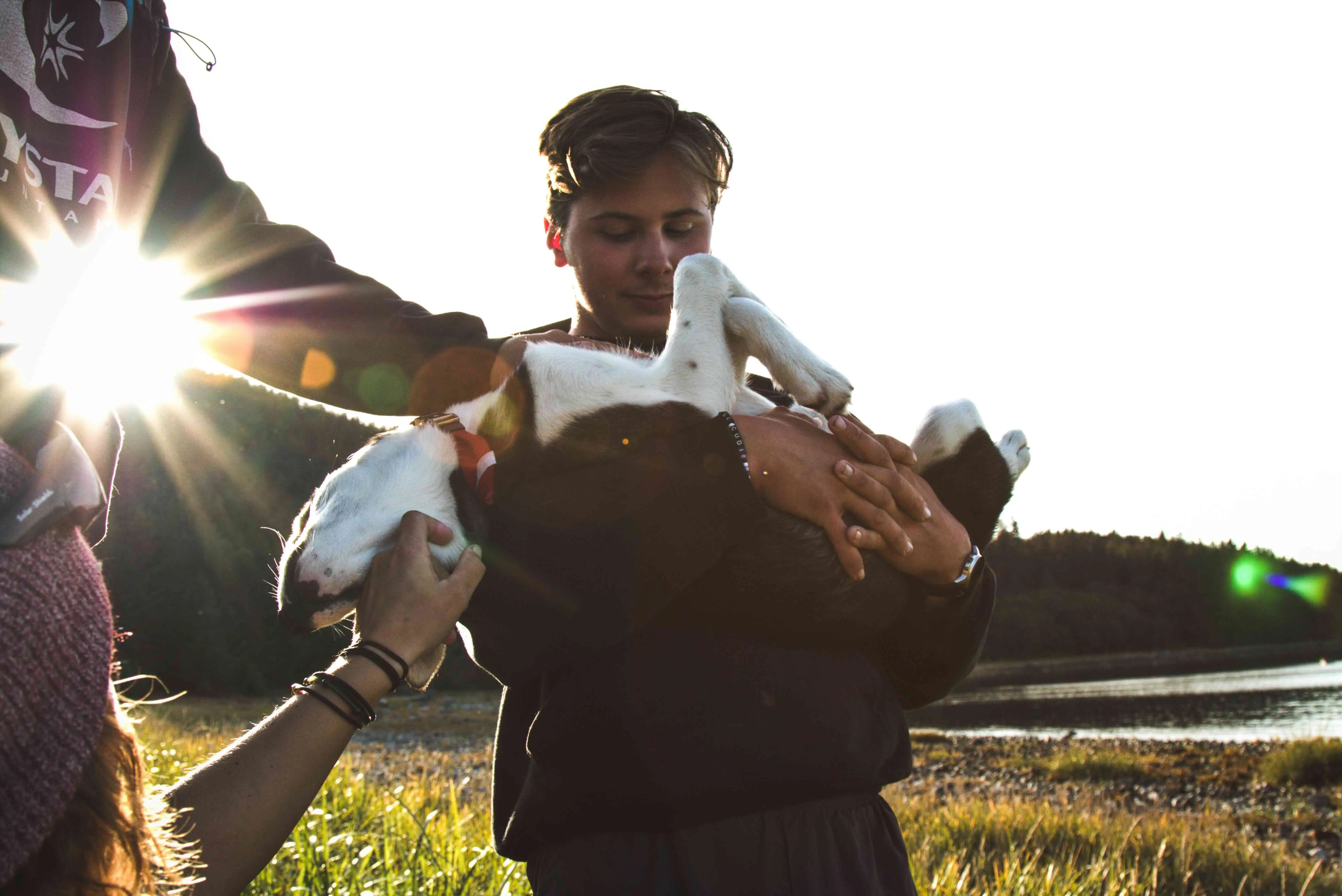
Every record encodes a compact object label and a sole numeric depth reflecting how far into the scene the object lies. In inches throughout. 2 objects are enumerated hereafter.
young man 34.8
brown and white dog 37.6
